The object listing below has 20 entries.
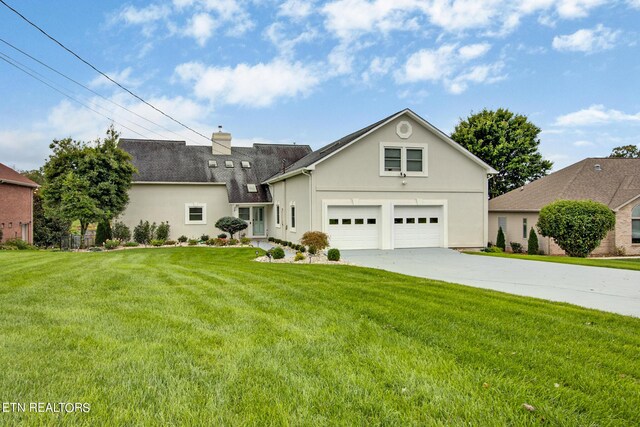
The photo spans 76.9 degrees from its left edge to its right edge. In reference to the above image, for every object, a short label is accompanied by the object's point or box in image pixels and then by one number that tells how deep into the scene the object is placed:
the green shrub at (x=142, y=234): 23.34
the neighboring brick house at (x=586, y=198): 20.39
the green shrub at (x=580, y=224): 19.08
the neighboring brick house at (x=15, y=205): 23.73
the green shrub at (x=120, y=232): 23.16
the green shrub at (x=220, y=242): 21.83
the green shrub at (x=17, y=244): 21.84
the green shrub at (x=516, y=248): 23.22
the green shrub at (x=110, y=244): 20.41
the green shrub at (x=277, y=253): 14.32
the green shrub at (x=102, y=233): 21.75
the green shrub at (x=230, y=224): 22.41
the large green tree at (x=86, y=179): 20.03
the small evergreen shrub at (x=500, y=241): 23.33
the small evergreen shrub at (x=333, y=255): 14.20
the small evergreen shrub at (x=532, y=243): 21.36
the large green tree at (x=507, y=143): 34.06
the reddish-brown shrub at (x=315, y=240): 14.80
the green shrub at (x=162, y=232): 23.48
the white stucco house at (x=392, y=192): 17.84
